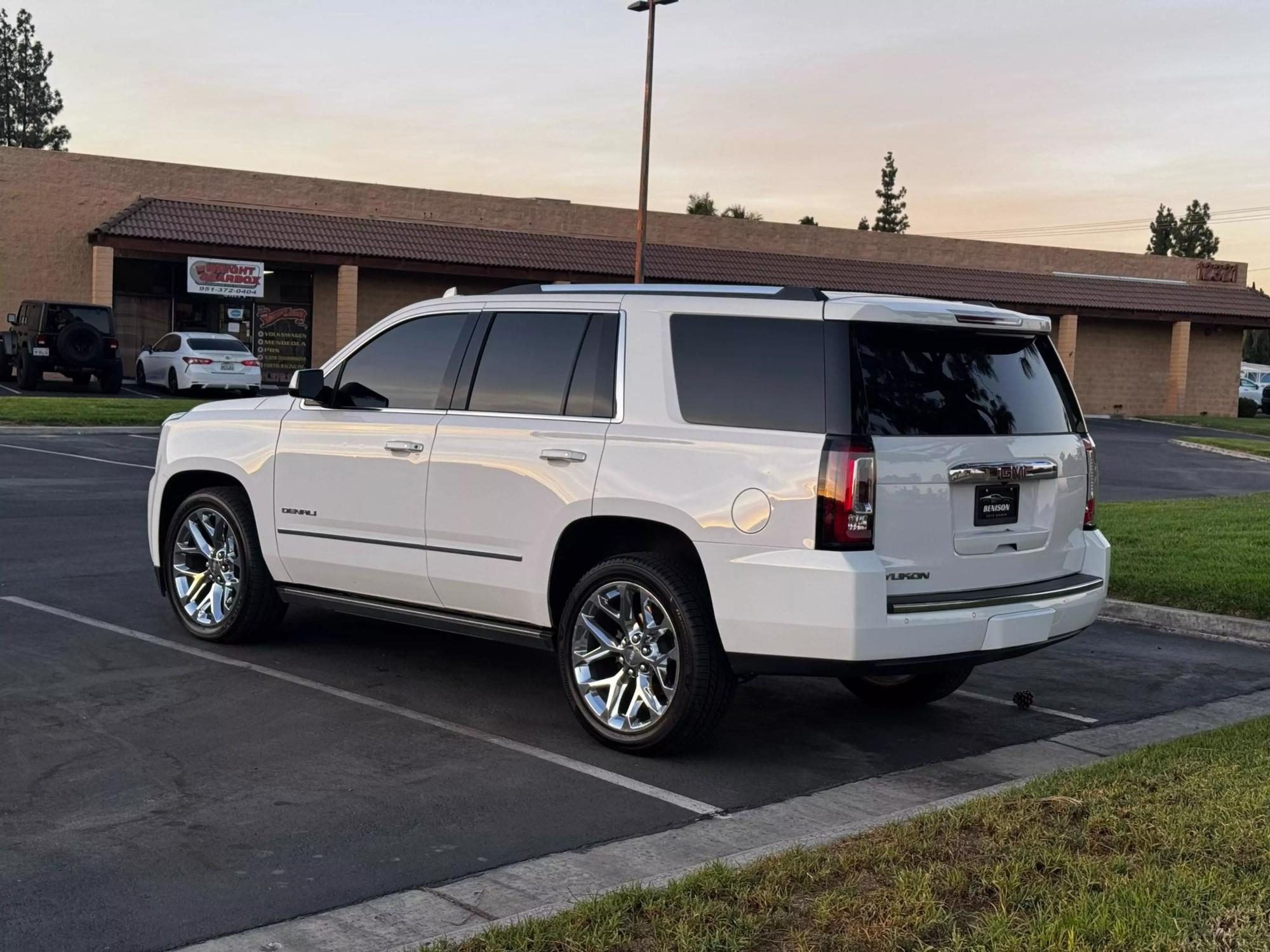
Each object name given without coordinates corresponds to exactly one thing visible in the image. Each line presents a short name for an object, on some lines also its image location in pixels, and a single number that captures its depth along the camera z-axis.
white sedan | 30.70
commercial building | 34.88
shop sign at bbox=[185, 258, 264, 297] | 35.94
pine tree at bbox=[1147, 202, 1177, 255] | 111.44
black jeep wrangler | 29.66
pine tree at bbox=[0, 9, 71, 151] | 77.25
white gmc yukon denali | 5.51
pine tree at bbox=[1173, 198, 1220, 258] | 108.25
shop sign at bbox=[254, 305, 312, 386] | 38.06
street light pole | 30.88
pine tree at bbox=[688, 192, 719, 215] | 97.44
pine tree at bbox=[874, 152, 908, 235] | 104.94
